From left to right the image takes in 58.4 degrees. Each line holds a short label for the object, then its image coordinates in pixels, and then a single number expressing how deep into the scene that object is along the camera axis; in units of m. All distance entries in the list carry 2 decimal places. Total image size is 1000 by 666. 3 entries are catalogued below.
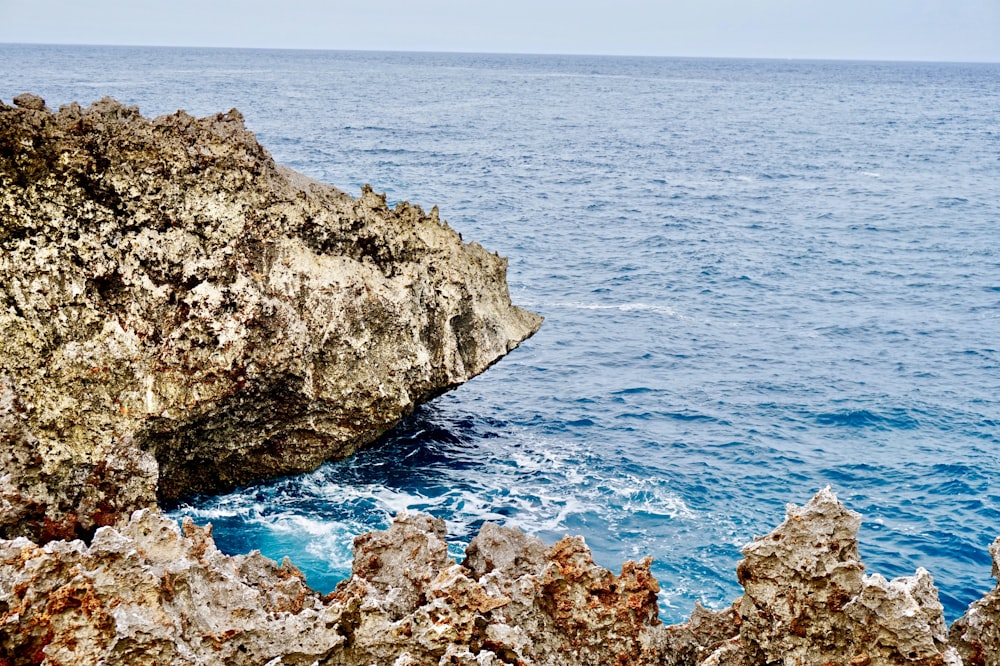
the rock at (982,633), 15.91
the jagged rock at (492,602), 14.70
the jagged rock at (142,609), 13.51
